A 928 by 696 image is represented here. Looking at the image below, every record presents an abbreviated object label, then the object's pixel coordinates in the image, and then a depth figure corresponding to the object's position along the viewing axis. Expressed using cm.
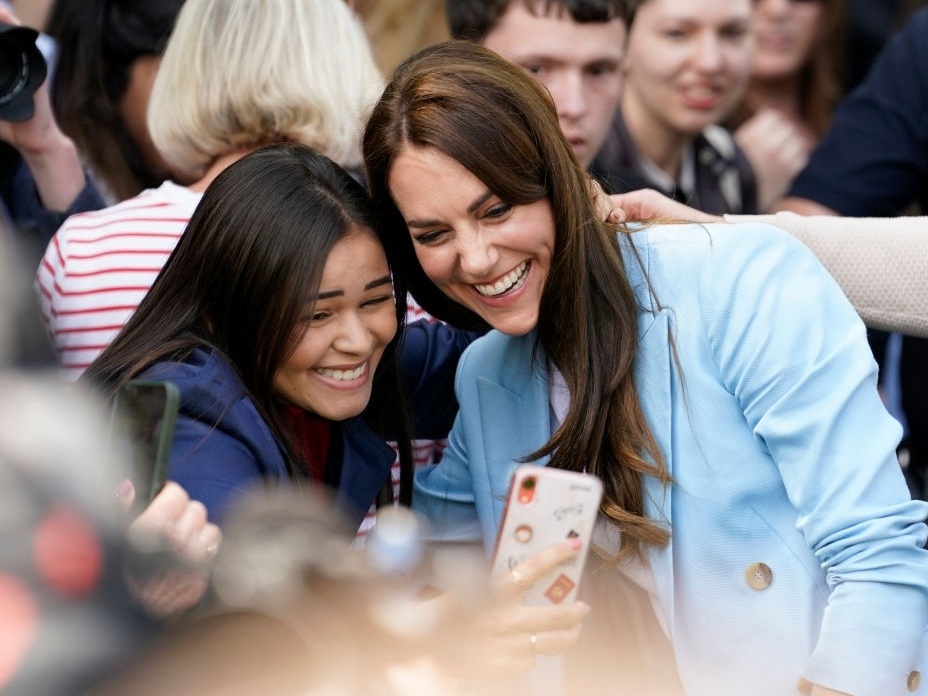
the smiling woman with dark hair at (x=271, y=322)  445
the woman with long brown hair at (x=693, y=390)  433
